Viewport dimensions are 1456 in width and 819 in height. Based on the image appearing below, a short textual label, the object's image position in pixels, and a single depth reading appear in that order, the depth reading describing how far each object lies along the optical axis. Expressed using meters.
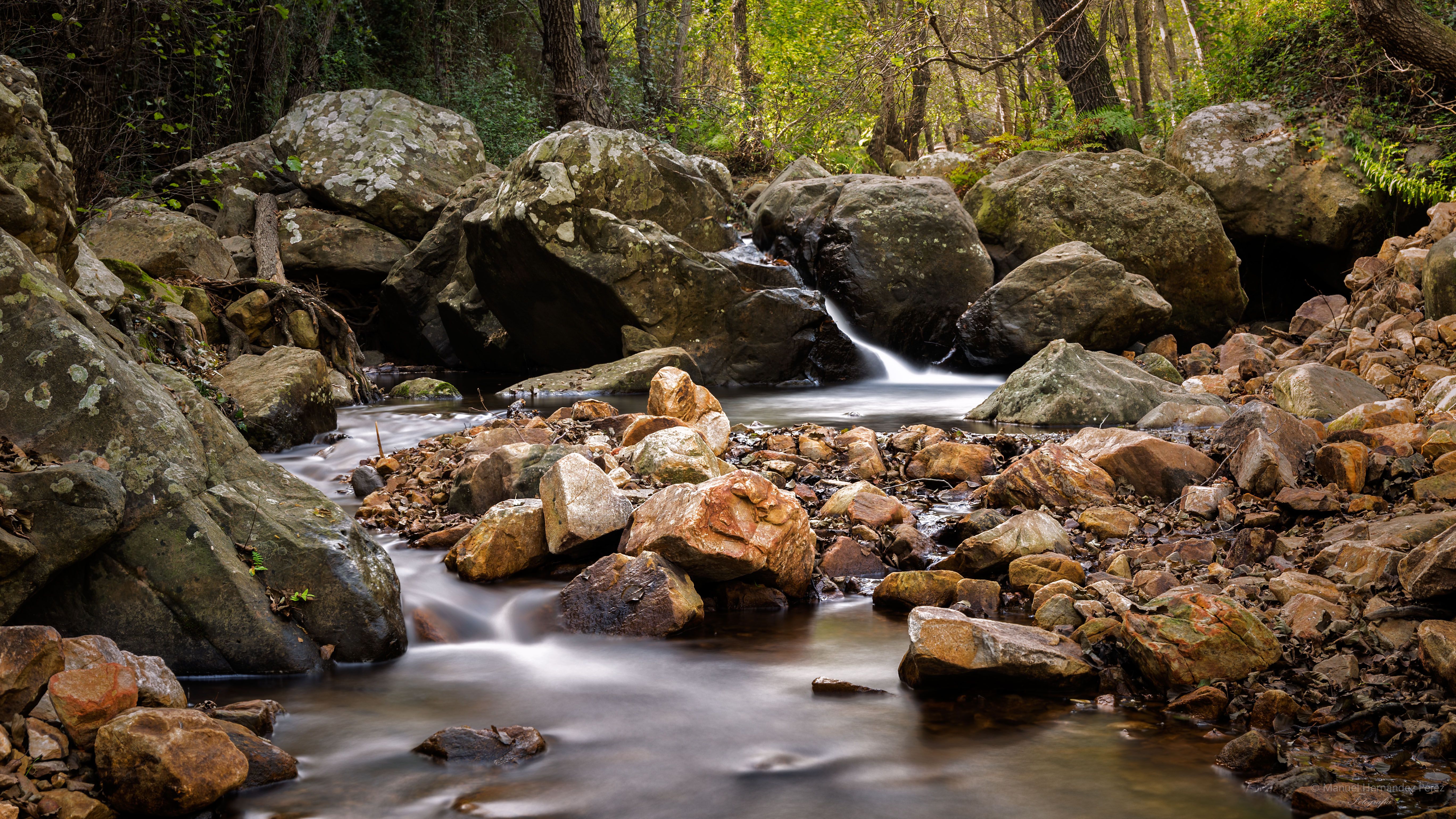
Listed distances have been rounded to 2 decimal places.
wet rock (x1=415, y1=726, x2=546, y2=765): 2.76
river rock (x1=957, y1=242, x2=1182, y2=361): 10.26
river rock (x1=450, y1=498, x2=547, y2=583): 4.26
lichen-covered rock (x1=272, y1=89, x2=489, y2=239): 13.14
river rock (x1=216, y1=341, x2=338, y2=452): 6.87
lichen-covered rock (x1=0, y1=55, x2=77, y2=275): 4.22
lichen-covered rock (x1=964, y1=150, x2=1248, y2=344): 11.91
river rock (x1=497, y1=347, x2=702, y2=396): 9.70
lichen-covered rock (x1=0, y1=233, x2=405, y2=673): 2.98
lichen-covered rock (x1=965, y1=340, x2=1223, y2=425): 7.53
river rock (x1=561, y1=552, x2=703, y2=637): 3.76
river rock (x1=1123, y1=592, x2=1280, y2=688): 2.95
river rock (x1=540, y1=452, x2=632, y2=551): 4.23
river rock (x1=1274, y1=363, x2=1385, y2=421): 6.45
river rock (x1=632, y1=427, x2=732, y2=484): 5.09
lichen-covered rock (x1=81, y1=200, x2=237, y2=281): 9.53
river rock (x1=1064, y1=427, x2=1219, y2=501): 5.07
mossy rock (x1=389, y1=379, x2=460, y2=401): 9.96
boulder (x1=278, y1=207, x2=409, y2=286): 12.55
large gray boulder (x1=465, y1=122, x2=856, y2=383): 10.34
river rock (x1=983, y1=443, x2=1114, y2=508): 4.95
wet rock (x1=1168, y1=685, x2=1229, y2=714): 2.84
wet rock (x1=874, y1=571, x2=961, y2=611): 3.92
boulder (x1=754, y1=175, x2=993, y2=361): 11.74
